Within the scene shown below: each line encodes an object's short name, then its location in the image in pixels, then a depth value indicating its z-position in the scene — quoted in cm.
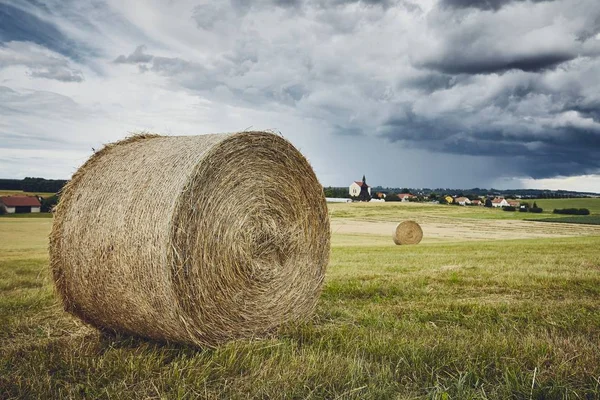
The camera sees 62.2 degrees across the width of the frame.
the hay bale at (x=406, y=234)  2544
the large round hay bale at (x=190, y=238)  481
